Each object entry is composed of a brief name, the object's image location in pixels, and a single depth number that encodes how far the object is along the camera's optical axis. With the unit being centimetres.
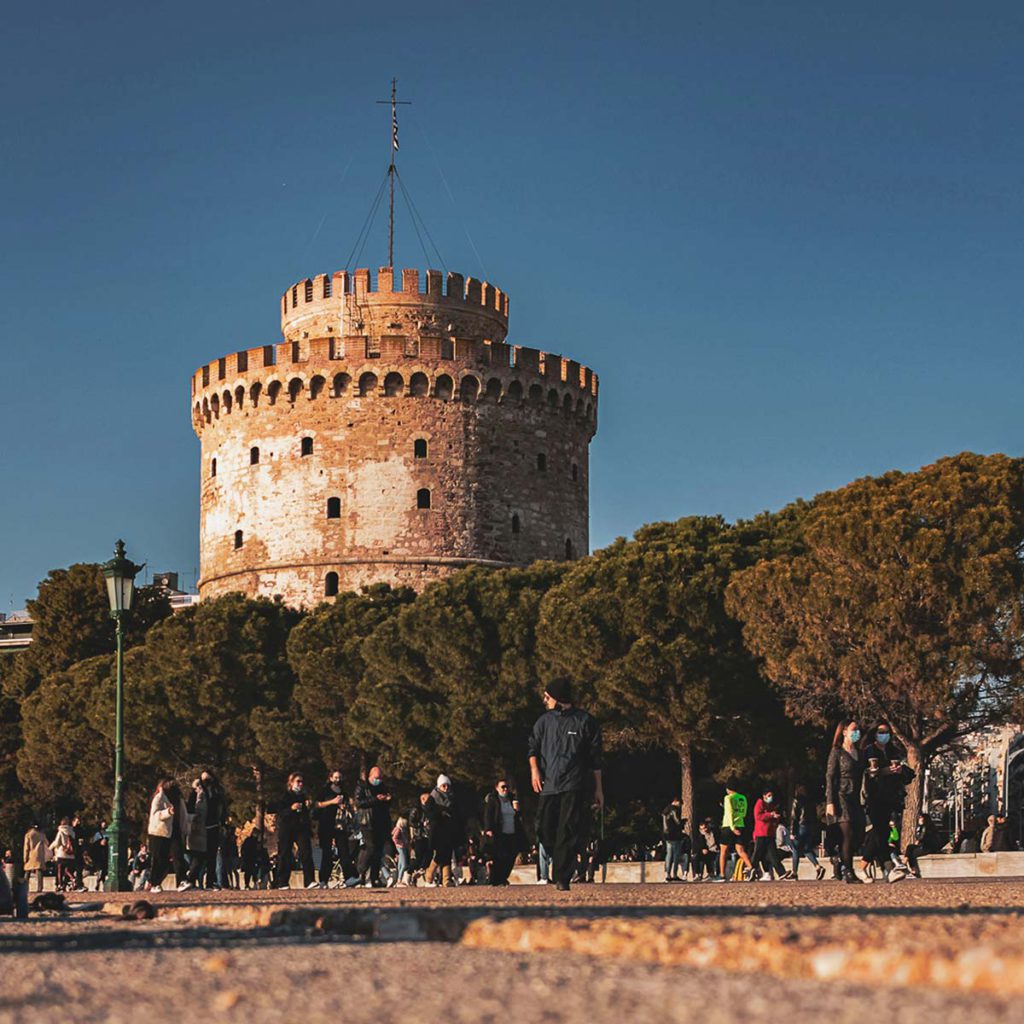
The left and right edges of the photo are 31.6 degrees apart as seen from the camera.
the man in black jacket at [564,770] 1298
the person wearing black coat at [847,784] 1590
